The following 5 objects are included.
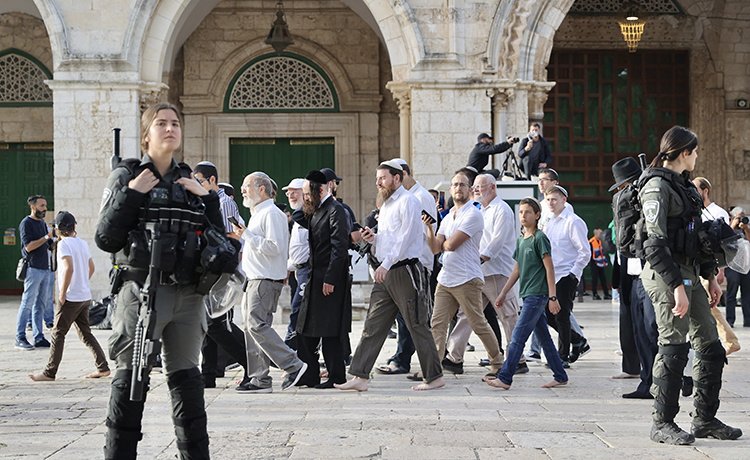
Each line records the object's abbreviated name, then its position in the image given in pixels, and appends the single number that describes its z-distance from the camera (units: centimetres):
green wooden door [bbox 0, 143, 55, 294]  2175
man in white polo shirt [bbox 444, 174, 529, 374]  1019
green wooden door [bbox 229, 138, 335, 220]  2175
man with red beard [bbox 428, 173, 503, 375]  927
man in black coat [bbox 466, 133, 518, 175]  1422
